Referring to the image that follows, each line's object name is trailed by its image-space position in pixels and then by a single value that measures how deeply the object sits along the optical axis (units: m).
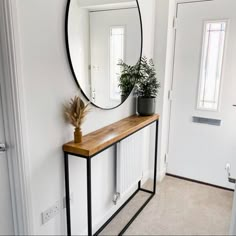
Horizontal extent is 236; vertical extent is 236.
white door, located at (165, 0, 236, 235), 2.63
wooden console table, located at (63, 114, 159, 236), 1.48
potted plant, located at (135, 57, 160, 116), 2.35
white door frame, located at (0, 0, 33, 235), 1.16
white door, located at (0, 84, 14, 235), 1.34
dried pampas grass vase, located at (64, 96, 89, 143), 1.51
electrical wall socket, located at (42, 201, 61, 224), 1.53
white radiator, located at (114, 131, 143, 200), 2.14
